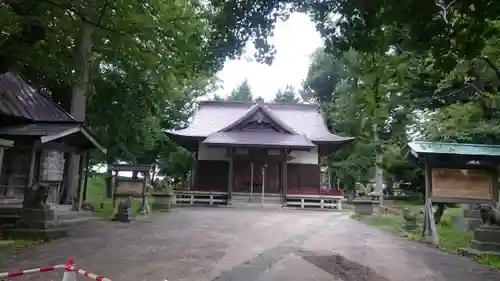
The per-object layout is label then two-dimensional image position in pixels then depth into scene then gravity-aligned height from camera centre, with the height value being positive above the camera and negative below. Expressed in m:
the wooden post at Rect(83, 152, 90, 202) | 17.48 +0.48
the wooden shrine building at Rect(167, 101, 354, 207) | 24.02 +2.52
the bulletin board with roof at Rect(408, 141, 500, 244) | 9.84 +0.68
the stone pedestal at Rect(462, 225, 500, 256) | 8.25 -0.81
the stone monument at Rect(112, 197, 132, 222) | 13.80 -0.62
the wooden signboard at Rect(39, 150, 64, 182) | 12.53 +0.87
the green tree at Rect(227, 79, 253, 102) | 61.38 +15.60
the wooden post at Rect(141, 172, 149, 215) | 16.12 -0.16
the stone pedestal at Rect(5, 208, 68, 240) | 9.31 -0.78
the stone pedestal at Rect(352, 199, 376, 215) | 19.06 -0.32
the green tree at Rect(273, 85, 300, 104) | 54.97 +13.77
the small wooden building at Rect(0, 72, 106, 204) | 11.57 +1.64
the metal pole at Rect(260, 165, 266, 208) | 23.56 +0.95
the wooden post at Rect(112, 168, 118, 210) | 16.22 +0.47
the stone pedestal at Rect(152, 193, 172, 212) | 18.88 -0.26
